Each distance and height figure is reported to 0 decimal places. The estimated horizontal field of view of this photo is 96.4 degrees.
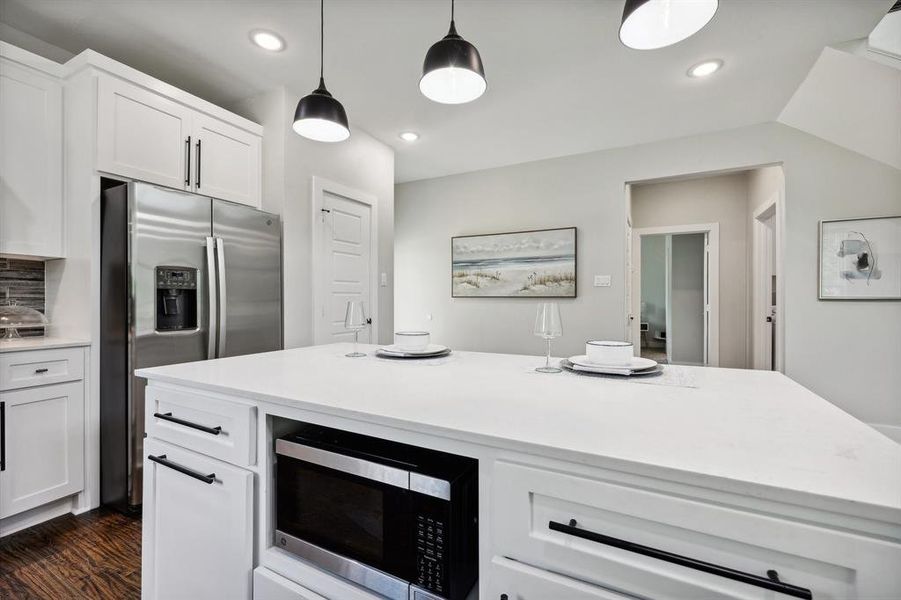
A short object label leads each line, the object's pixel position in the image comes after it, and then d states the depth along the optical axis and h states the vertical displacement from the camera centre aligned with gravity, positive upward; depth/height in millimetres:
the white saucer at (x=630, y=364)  1208 -203
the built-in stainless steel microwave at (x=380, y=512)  831 -487
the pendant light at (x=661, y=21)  1190 +864
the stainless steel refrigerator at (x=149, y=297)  2010 +5
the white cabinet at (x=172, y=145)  2123 +920
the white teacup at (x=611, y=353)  1241 -168
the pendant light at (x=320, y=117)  1714 +784
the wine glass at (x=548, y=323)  1289 -78
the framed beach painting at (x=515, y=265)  4289 +392
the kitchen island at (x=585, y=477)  538 -291
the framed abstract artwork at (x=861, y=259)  2986 +312
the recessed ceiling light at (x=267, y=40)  2279 +1498
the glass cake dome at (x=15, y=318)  2062 -109
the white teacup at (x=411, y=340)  1582 -165
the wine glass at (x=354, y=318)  1638 -80
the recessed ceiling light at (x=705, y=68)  2555 +1502
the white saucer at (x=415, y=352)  1544 -204
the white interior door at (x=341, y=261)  3236 +321
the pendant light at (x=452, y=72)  1354 +801
